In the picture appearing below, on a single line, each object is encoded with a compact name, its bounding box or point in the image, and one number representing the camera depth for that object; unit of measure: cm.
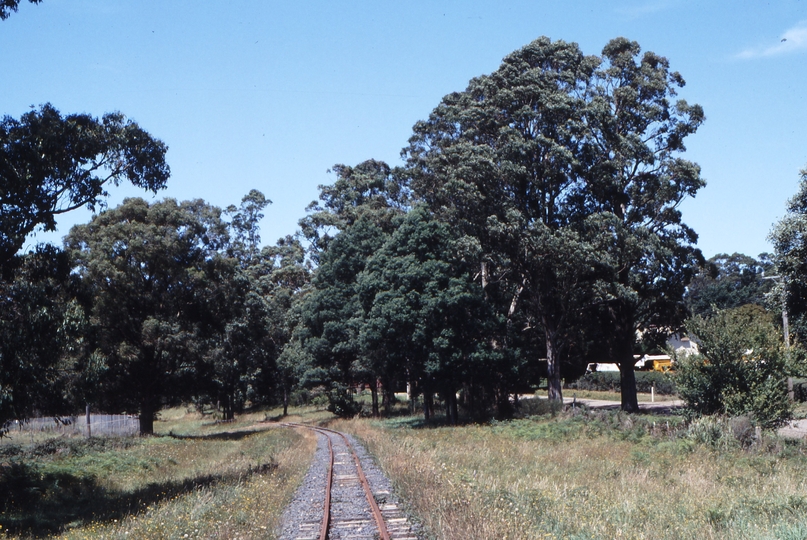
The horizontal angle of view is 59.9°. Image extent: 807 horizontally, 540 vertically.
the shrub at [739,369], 2316
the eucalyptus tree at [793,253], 3048
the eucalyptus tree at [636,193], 3678
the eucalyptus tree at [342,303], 5172
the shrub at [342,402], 5372
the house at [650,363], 8394
